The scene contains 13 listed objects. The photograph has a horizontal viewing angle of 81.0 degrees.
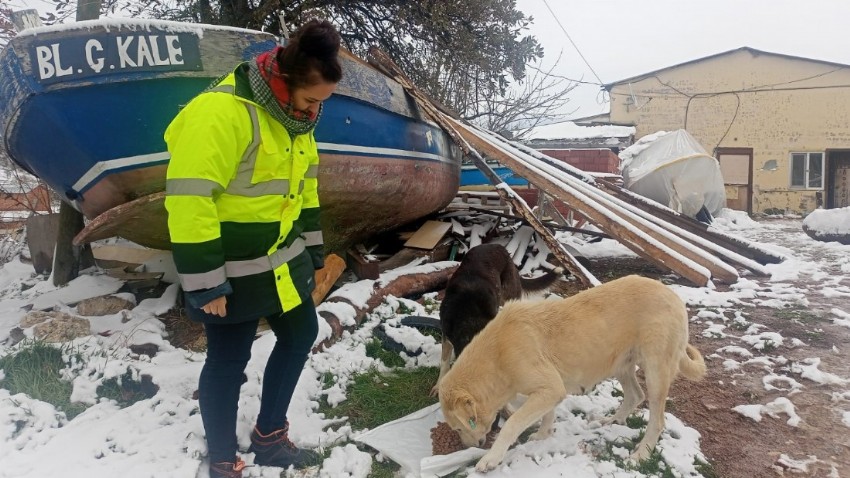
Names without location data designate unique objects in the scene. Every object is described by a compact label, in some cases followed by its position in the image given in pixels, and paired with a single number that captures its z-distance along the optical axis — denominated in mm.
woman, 2033
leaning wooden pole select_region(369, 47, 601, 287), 5816
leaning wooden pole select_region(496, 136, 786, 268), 7856
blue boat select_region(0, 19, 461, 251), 3438
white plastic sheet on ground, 2746
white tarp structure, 13586
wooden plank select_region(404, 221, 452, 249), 6830
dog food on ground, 2941
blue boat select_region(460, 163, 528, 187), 12898
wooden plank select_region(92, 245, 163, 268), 5949
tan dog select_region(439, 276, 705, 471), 2777
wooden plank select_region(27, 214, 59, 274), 6512
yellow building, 20328
